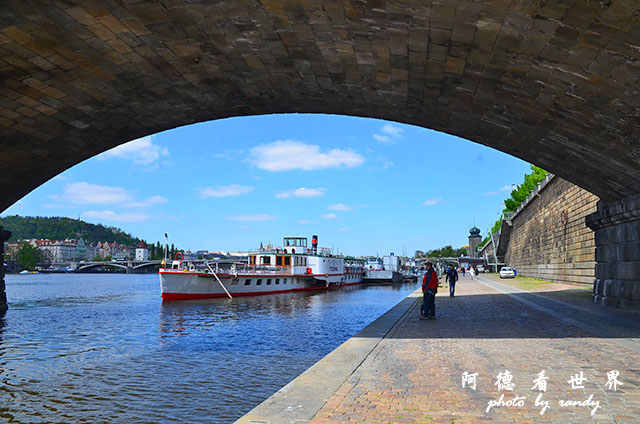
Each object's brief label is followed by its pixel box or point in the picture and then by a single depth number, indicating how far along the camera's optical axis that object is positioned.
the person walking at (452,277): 26.34
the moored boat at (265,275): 36.16
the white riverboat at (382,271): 74.00
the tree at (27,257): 146.50
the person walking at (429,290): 14.62
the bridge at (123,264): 155.06
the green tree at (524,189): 79.19
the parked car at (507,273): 56.61
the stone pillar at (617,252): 15.64
